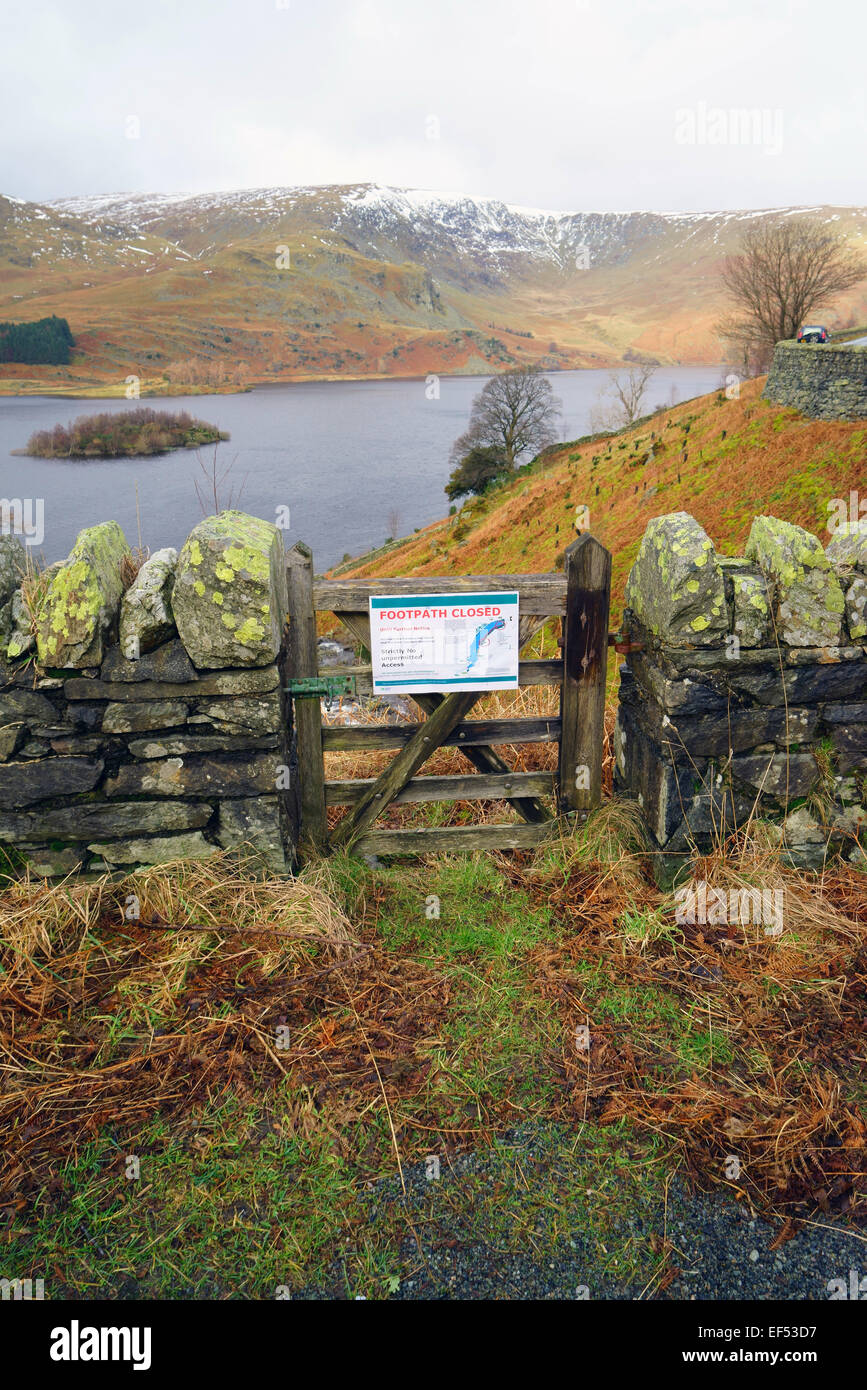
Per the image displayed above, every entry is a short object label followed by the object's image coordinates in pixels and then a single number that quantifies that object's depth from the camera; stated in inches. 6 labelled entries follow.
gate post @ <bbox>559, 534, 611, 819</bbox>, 188.7
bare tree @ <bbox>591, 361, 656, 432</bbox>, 2500.5
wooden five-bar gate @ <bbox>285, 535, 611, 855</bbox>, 185.5
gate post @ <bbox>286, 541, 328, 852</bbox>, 181.6
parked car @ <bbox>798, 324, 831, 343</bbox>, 1256.8
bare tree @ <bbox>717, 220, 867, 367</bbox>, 1603.1
